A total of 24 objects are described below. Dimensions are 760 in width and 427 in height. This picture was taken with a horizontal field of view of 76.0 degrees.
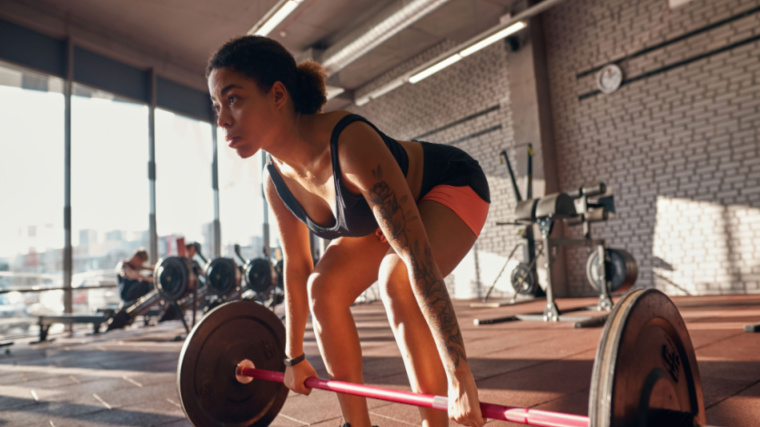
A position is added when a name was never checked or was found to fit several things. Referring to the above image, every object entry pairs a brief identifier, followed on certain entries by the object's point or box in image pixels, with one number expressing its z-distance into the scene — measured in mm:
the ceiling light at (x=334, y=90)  9109
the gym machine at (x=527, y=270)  6090
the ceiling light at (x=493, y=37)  6037
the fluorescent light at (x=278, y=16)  5371
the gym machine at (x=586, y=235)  4043
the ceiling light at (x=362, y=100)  9297
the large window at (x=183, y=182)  8328
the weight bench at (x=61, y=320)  5547
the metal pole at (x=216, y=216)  9148
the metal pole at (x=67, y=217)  6984
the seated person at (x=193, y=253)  5684
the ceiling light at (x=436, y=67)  6765
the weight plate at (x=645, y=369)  734
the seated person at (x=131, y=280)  6523
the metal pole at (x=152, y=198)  8109
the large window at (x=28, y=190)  6562
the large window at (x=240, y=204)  9352
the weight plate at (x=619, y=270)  4379
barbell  759
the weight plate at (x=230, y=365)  1476
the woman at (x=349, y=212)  1009
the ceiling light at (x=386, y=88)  7918
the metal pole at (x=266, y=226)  10016
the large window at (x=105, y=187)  7227
